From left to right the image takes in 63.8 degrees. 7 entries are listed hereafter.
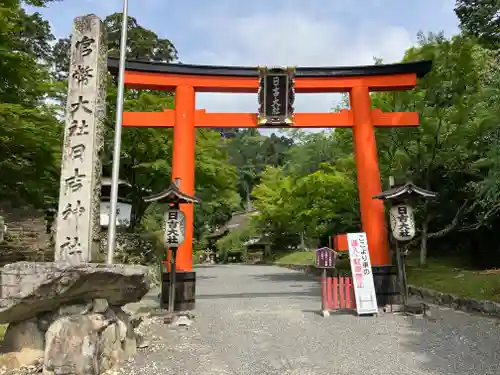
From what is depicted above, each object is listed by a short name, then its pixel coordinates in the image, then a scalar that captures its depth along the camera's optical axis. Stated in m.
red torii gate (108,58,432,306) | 10.27
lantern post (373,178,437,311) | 9.00
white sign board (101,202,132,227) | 19.54
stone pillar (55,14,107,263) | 6.01
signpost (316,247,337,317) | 8.92
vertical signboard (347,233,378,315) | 8.76
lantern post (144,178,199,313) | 8.82
